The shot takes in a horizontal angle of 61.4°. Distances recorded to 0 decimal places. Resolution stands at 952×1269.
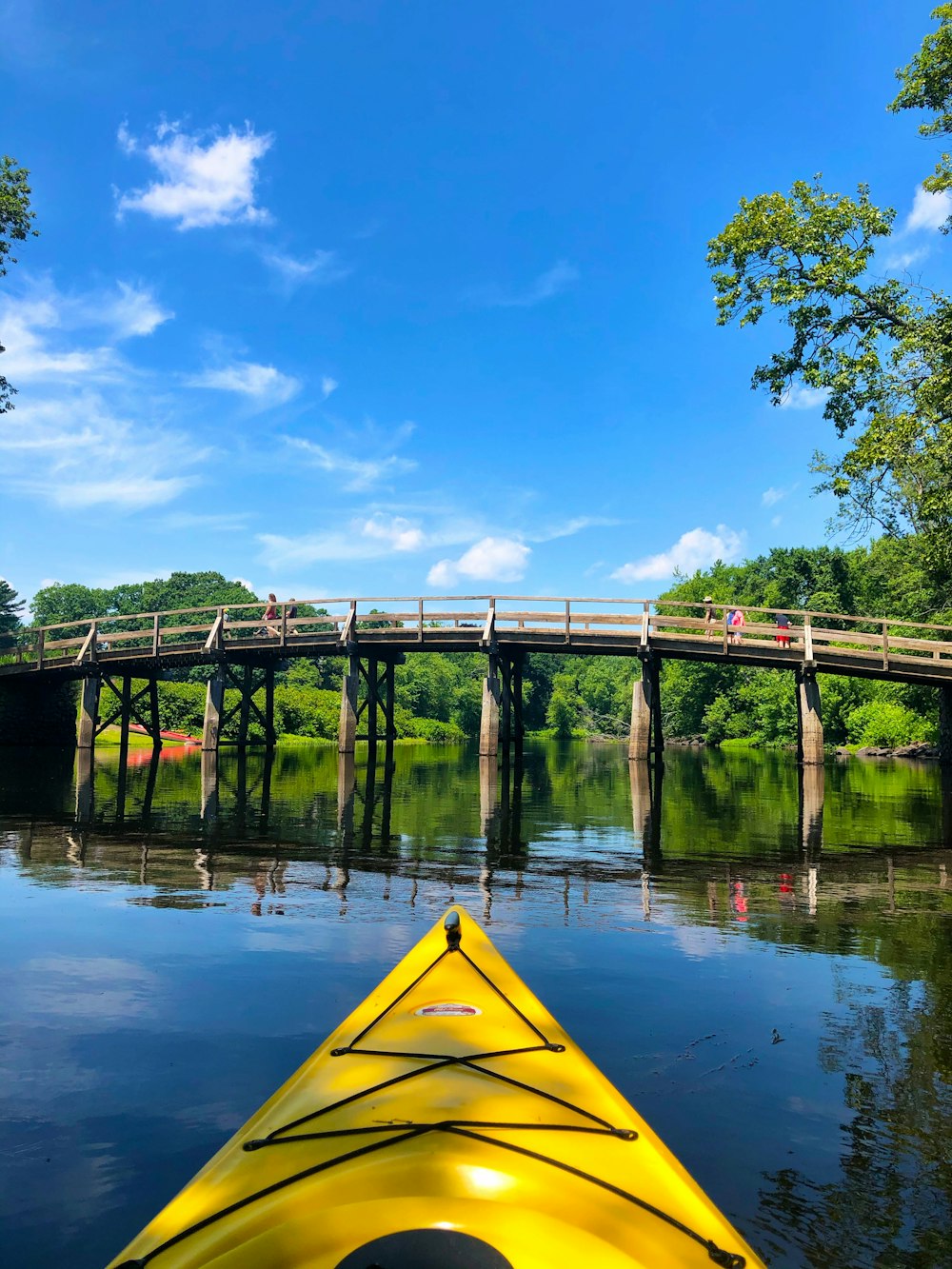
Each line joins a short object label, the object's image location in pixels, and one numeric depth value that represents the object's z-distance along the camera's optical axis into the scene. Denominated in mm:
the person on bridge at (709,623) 22031
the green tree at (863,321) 16359
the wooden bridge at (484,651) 21984
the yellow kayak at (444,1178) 1955
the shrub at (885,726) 39344
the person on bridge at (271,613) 25703
